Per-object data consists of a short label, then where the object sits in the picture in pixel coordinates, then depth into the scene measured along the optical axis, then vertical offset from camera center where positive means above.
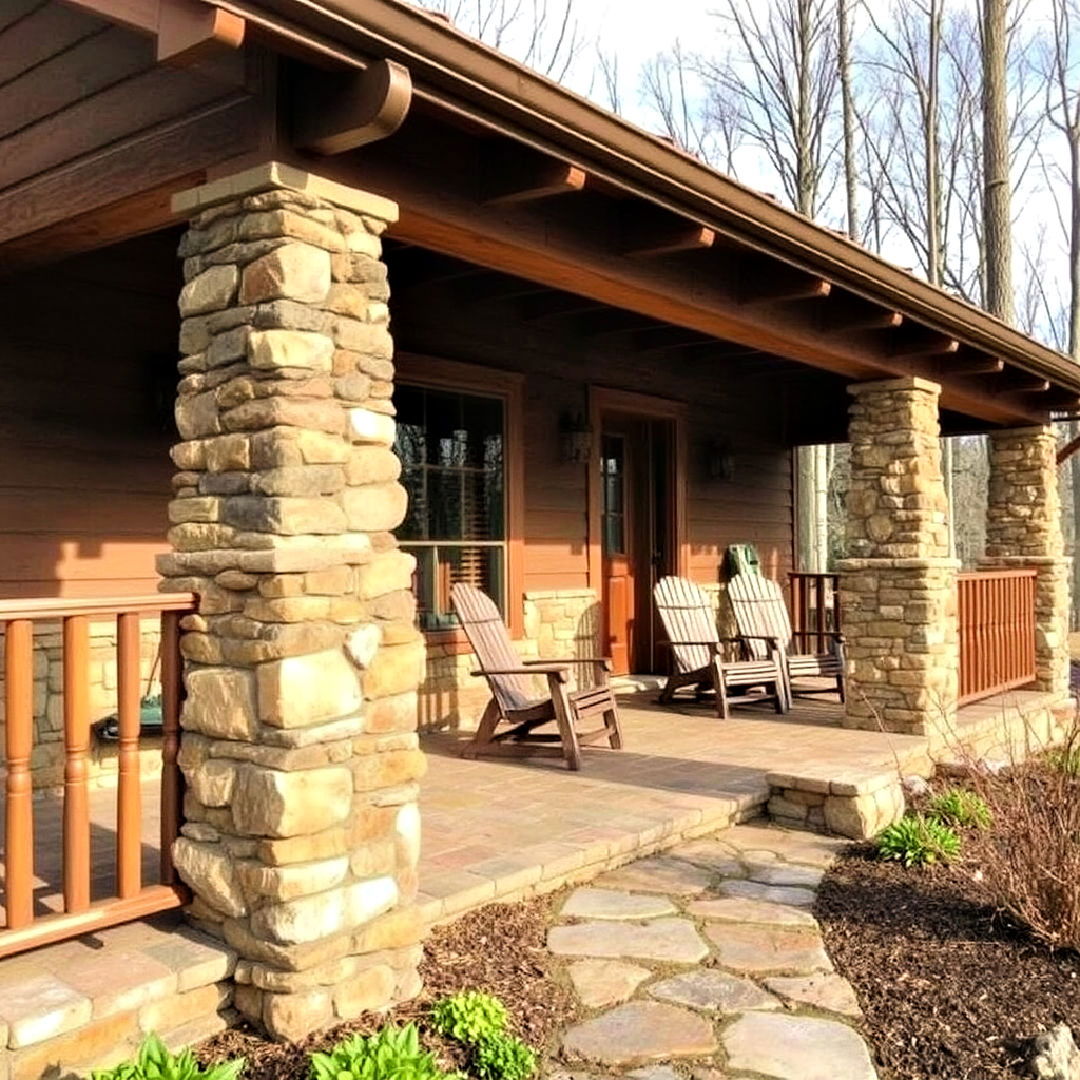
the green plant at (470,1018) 2.53 -1.08
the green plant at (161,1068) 2.14 -1.00
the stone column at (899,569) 6.07 +0.05
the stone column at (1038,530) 8.12 +0.36
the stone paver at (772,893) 3.63 -1.11
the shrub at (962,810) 4.46 -1.01
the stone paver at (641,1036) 2.55 -1.15
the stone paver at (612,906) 3.42 -1.09
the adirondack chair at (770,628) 7.34 -0.37
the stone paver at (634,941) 3.12 -1.11
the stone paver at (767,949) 3.09 -1.13
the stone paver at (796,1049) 2.49 -1.16
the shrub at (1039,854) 3.21 -0.89
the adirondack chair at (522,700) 5.11 -0.62
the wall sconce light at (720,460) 8.23 +0.94
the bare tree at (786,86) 14.01 +7.01
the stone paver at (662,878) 3.69 -1.08
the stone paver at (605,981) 2.84 -1.13
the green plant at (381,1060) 2.19 -1.03
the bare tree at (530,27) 12.16 +6.56
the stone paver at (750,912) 3.44 -1.12
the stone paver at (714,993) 2.82 -1.14
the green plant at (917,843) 4.02 -1.04
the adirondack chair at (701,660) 6.76 -0.54
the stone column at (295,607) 2.62 -0.06
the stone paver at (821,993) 2.83 -1.15
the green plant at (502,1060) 2.42 -1.11
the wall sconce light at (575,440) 6.90 +0.93
